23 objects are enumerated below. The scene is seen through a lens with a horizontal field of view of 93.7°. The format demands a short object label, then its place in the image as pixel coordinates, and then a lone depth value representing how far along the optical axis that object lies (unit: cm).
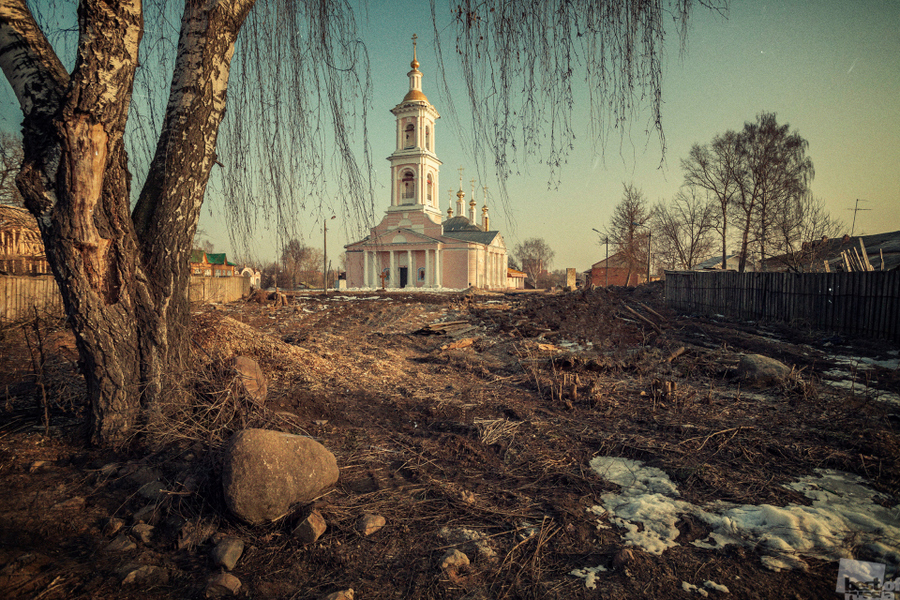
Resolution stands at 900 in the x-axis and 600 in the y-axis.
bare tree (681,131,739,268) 2547
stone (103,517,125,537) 245
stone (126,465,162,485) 290
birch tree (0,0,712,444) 276
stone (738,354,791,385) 607
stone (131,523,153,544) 242
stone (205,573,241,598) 204
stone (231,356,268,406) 385
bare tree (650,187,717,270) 3061
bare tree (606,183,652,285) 3578
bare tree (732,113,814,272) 2366
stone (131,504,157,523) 256
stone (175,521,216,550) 239
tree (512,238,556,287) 8262
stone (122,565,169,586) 209
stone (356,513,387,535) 255
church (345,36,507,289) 3819
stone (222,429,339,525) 255
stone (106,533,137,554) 231
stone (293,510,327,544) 244
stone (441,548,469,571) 224
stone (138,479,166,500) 273
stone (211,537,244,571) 224
